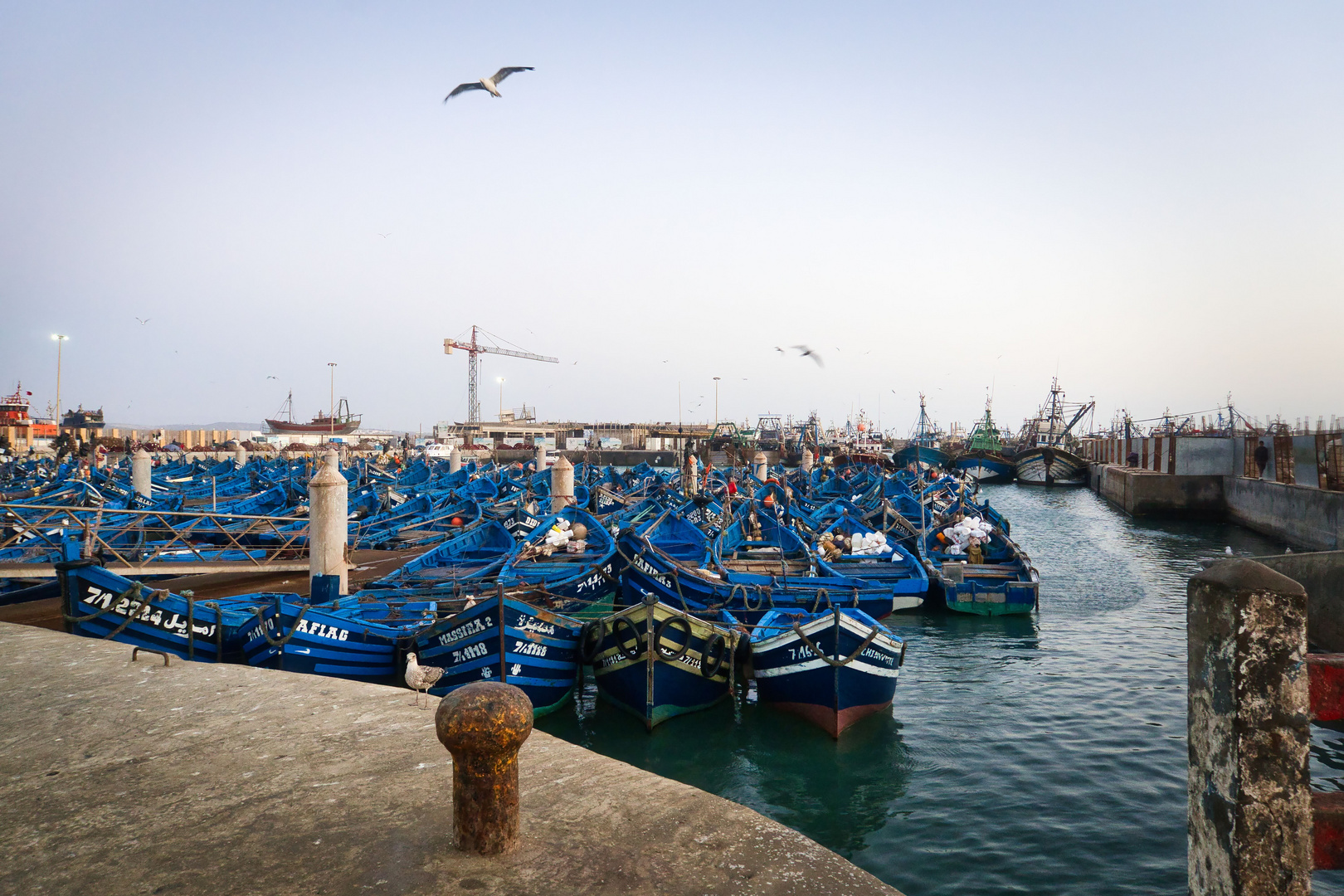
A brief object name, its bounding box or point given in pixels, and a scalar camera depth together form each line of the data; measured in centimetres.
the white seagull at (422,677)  784
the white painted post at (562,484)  2702
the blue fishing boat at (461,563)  1550
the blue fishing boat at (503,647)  1117
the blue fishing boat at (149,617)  1008
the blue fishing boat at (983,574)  1897
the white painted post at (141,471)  3031
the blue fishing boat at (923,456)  6906
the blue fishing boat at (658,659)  1147
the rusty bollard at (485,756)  363
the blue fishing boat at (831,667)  1130
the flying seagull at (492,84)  1507
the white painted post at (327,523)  1323
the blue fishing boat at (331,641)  1066
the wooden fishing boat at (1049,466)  7012
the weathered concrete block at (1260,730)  283
